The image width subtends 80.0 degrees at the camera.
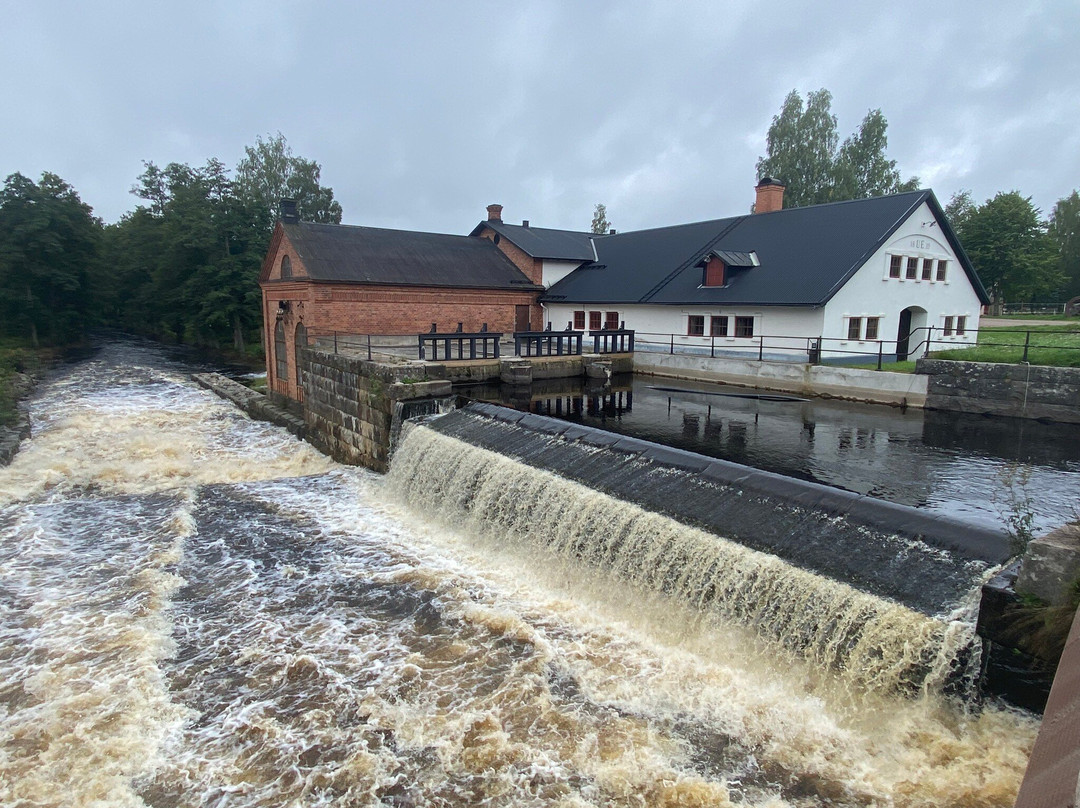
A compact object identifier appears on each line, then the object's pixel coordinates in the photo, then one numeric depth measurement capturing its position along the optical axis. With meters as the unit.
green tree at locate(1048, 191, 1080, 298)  55.39
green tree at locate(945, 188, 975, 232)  58.55
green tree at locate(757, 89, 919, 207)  42.91
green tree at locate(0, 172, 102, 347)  39.19
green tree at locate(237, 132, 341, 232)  54.38
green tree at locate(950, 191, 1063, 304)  41.66
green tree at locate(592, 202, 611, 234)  63.75
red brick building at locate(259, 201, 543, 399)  24.30
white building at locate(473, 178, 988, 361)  21.03
